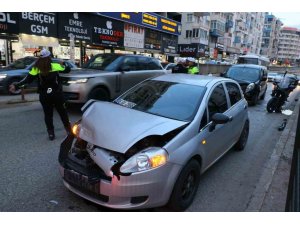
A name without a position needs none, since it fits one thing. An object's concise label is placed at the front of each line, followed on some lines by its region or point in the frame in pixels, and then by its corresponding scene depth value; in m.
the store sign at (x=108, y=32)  20.01
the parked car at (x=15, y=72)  8.23
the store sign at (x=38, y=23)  14.74
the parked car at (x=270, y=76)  20.52
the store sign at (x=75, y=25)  17.12
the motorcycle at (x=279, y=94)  8.39
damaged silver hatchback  2.35
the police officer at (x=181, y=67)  7.23
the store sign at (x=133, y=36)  23.14
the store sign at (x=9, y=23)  13.71
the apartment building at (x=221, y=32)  43.42
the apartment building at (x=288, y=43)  131.80
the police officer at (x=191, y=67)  7.32
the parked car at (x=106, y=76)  5.97
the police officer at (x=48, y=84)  4.18
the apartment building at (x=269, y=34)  100.72
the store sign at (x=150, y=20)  21.90
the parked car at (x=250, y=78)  9.16
